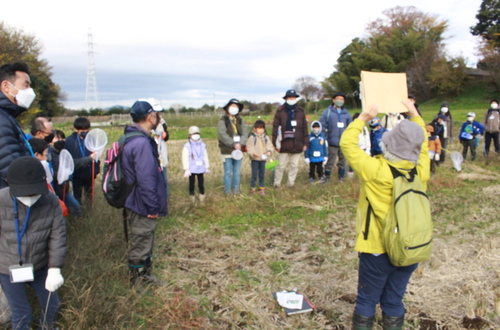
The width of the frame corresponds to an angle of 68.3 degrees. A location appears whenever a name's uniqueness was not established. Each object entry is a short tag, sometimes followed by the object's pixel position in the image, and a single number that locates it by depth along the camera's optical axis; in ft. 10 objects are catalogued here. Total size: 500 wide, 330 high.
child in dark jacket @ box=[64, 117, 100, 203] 18.58
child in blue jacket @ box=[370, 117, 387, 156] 26.82
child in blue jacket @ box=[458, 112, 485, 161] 34.81
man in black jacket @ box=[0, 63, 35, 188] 9.55
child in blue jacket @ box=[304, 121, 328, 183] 26.99
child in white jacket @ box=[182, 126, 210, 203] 22.70
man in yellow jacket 8.62
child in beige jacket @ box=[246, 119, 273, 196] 25.02
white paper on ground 11.50
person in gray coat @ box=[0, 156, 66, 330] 8.41
